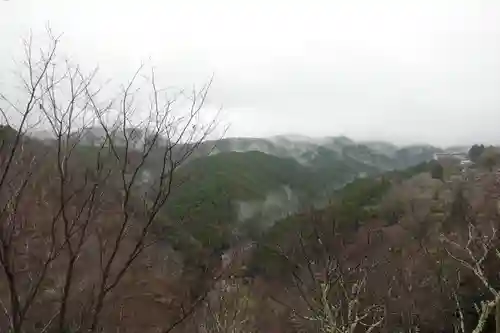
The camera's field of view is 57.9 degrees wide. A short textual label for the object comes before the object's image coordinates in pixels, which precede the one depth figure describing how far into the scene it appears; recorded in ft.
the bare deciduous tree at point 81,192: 9.82
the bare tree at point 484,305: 14.12
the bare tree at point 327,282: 16.43
